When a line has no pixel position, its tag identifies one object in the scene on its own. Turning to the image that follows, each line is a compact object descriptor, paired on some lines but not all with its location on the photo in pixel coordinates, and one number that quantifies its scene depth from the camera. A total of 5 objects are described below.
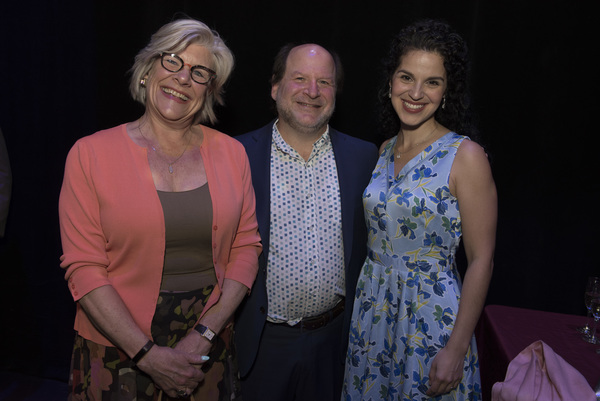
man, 2.01
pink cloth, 1.48
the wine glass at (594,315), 2.02
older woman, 1.56
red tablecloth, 1.88
